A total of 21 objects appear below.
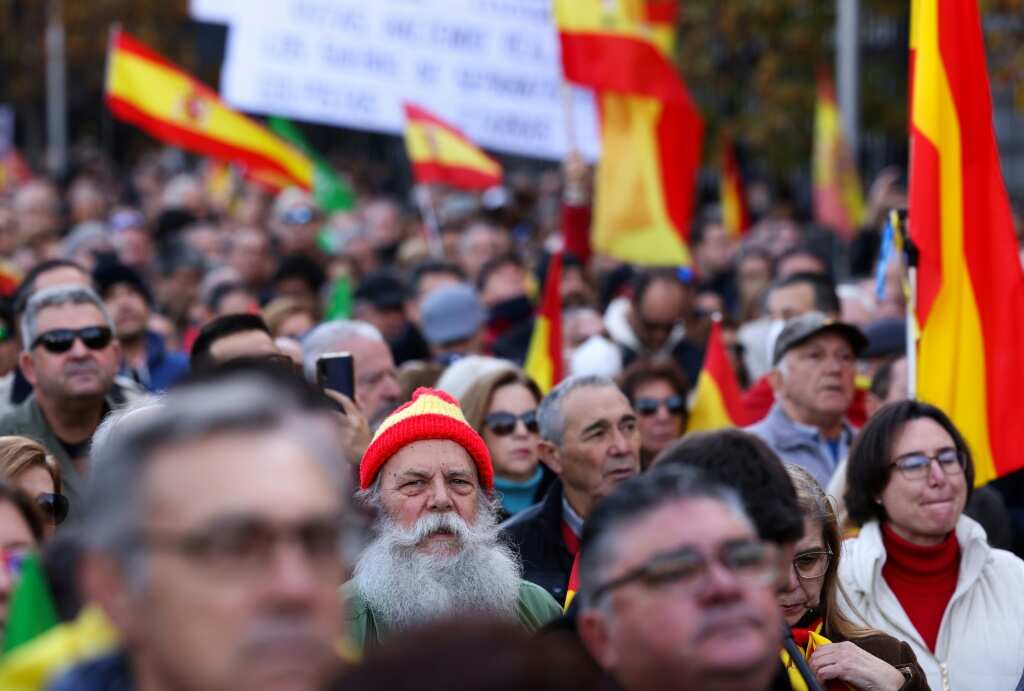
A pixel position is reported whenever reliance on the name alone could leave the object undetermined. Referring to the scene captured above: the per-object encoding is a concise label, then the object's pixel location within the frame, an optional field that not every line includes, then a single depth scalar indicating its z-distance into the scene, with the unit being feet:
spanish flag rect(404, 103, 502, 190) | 75.20
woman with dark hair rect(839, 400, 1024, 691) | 34.09
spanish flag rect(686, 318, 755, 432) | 50.93
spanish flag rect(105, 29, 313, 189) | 83.20
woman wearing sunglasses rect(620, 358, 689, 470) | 48.34
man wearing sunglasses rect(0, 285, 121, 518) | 41.75
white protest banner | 76.54
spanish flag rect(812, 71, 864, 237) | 106.73
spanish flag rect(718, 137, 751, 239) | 114.32
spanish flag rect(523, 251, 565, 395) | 56.44
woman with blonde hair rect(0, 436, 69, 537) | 30.94
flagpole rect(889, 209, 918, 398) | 42.52
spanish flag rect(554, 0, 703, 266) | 70.44
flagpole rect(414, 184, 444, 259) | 82.89
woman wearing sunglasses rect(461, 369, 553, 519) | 43.57
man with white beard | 30.30
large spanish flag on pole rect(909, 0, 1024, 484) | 42.60
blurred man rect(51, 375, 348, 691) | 15.46
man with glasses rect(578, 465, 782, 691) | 18.31
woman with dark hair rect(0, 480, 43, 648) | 22.85
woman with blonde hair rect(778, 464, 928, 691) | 29.22
